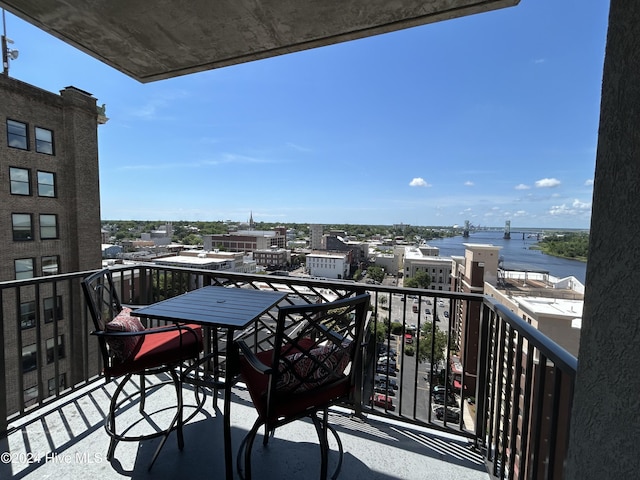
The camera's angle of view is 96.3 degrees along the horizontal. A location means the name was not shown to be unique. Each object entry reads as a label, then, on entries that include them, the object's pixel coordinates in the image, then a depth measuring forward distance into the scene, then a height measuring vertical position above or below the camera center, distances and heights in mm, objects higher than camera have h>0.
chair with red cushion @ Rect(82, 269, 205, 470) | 1660 -820
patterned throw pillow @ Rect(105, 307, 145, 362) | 1652 -722
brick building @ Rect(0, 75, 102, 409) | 12008 +974
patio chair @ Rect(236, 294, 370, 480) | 1264 -713
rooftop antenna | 10062 +5852
